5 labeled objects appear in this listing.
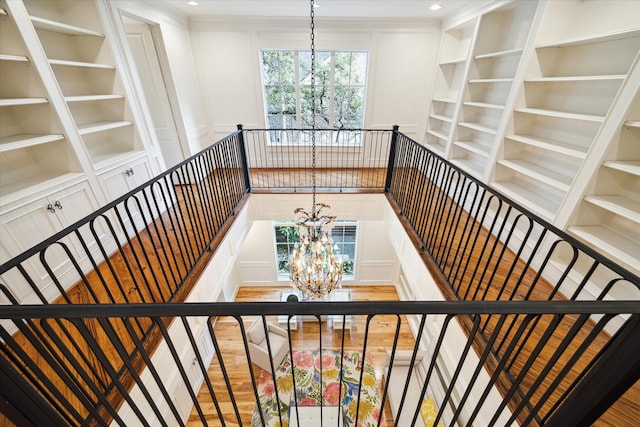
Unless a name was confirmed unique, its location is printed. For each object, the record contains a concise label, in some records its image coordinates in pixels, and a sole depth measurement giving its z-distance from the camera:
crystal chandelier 2.67
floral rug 3.68
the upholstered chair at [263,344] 4.26
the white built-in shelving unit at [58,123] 2.05
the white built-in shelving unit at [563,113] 1.94
